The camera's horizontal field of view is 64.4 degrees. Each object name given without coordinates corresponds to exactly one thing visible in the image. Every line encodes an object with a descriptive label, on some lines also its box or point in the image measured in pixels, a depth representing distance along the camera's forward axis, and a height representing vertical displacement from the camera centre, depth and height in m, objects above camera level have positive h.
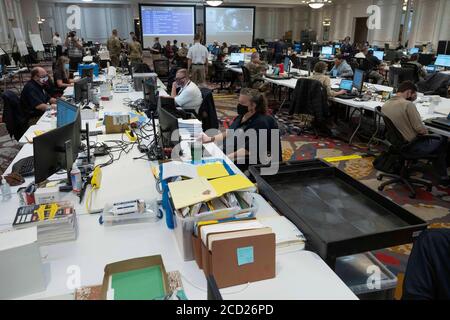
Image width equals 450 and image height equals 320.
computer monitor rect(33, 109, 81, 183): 2.10 -0.65
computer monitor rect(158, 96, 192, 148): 2.56 -0.63
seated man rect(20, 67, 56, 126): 4.71 -0.72
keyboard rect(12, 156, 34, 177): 2.59 -0.89
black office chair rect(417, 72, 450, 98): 6.13 -0.73
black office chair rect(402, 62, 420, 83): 6.98 -0.55
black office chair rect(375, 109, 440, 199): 3.71 -1.16
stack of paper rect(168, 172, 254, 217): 1.64 -0.70
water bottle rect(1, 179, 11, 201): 2.23 -0.90
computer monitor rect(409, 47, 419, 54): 11.92 -0.29
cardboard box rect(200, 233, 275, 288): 1.42 -0.85
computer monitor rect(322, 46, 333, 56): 13.65 -0.36
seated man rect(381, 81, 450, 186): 3.67 -0.91
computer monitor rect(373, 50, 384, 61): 11.05 -0.38
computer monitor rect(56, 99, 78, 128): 2.91 -0.57
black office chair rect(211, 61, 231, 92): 9.84 -0.86
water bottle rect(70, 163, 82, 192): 2.29 -0.84
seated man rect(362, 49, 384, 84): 9.27 -0.55
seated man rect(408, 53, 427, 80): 7.20 -0.63
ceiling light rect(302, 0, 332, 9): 12.73 +1.31
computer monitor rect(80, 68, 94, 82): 6.49 -0.54
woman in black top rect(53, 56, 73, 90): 6.59 -0.56
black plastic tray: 1.59 -0.86
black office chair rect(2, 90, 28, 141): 4.07 -0.81
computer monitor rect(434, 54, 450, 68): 9.25 -0.50
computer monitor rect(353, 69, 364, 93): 5.54 -0.58
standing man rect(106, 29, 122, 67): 10.39 -0.22
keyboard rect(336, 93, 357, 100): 5.56 -0.82
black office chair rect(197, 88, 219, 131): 4.28 -0.82
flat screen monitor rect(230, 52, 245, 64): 10.62 -0.45
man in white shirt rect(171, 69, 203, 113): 4.34 -0.66
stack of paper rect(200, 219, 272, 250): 1.44 -0.76
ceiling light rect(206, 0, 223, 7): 11.86 +1.27
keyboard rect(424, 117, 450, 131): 3.83 -0.86
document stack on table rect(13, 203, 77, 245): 1.76 -0.85
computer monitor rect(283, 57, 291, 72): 8.25 -0.53
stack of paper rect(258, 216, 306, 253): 1.71 -0.90
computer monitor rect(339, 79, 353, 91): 5.84 -0.69
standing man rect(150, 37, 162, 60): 13.28 -0.32
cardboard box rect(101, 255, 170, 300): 1.42 -0.89
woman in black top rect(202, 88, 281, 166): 3.06 -0.77
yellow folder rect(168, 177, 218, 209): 1.65 -0.70
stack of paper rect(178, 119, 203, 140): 3.08 -0.72
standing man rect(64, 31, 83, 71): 11.01 -0.15
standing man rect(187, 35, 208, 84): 9.34 -0.49
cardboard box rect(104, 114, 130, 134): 3.68 -0.81
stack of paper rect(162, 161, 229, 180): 1.99 -0.71
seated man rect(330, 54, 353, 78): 7.60 -0.58
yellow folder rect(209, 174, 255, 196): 1.77 -0.70
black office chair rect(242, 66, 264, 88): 8.11 -0.83
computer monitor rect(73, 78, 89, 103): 4.76 -0.63
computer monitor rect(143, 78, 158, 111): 4.50 -0.66
